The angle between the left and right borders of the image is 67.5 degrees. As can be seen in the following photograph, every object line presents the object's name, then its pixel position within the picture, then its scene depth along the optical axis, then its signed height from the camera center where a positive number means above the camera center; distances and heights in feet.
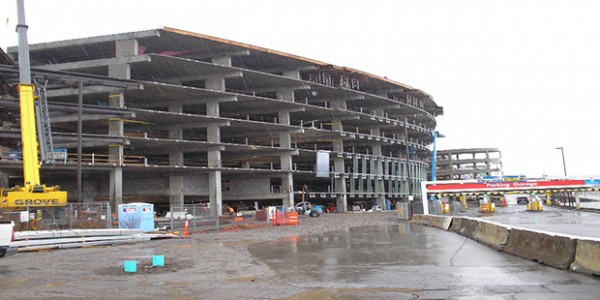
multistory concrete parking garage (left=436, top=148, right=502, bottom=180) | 421.59 +22.02
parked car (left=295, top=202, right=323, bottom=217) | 153.24 -5.41
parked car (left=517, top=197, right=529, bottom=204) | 256.36 -8.64
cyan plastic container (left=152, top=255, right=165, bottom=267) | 37.27 -4.96
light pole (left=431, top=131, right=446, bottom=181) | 273.09 +25.45
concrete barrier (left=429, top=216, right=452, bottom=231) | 78.17 -6.15
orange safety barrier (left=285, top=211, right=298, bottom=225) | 109.91 -5.36
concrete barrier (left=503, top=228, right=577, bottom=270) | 30.86 -4.89
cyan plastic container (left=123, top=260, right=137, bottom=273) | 34.53 -4.93
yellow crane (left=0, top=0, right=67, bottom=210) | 74.59 +8.02
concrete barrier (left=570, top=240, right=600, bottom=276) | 27.63 -4.80
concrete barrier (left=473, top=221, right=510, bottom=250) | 44.04 -5.23
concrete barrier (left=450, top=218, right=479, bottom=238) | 59.37 -5.63
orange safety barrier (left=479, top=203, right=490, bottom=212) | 151.74 -6.97
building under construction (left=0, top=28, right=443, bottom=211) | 139.03 +27.24
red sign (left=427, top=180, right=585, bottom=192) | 138.31 +0.21
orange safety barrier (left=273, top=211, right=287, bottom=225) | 108.88 -5.55
